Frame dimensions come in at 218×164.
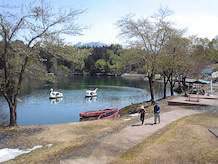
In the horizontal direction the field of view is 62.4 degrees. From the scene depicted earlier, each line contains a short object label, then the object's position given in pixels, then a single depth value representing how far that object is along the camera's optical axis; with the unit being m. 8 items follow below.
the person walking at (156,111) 13.69
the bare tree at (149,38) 23.81
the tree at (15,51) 14.33
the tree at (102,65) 147.12
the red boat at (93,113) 27.94
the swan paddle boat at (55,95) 44.31
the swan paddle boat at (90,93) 47.47
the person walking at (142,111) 13.96
